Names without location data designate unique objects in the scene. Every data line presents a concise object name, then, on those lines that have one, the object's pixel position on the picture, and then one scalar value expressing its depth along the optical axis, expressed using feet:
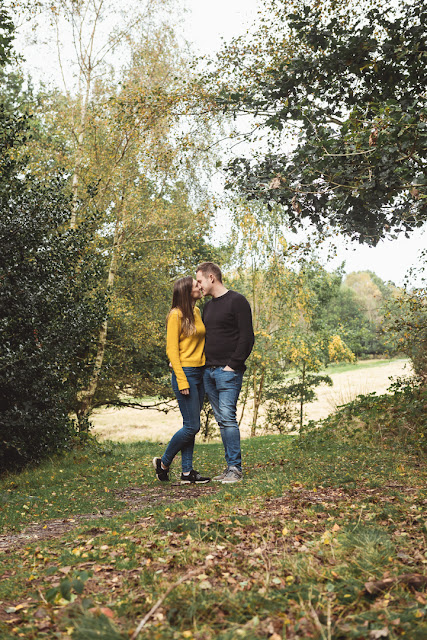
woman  20.65
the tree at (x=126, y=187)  48.78
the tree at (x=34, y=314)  29.94
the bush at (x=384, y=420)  33.49
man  20.18
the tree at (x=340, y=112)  22.52
